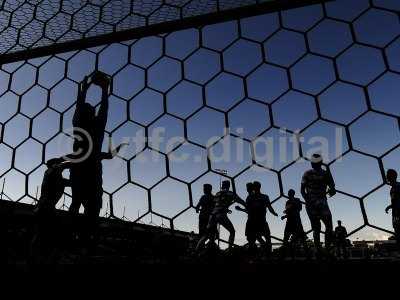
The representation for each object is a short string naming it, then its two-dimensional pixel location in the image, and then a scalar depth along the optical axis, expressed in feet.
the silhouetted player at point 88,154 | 7.55
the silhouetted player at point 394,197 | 10.15
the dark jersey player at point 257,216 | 11.91
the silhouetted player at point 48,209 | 7.41
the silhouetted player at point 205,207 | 12.09
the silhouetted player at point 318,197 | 9.64
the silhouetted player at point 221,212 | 11.79
